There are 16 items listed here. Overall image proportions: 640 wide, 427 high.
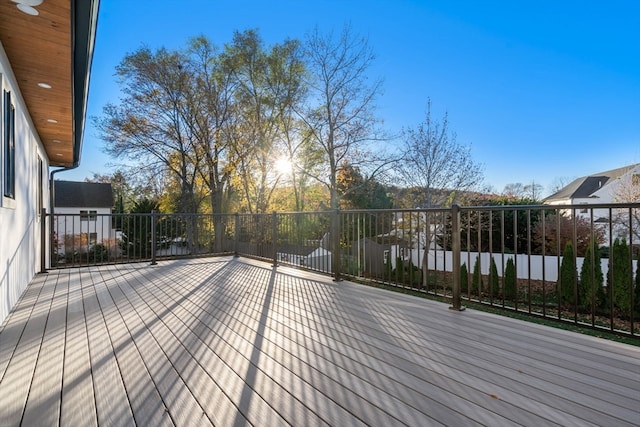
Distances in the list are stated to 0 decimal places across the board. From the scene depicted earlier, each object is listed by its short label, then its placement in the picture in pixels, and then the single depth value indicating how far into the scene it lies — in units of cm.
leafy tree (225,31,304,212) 1292
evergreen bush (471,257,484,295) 722
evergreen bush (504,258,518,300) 640
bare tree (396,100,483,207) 1071
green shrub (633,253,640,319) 519
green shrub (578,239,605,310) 568
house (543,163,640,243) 1004
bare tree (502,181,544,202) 1947
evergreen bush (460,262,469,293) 668
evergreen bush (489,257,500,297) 665
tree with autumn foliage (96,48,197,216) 1277
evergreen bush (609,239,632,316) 494
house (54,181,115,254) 2273
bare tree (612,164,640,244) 944
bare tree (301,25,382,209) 1220
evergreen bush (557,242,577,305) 559
